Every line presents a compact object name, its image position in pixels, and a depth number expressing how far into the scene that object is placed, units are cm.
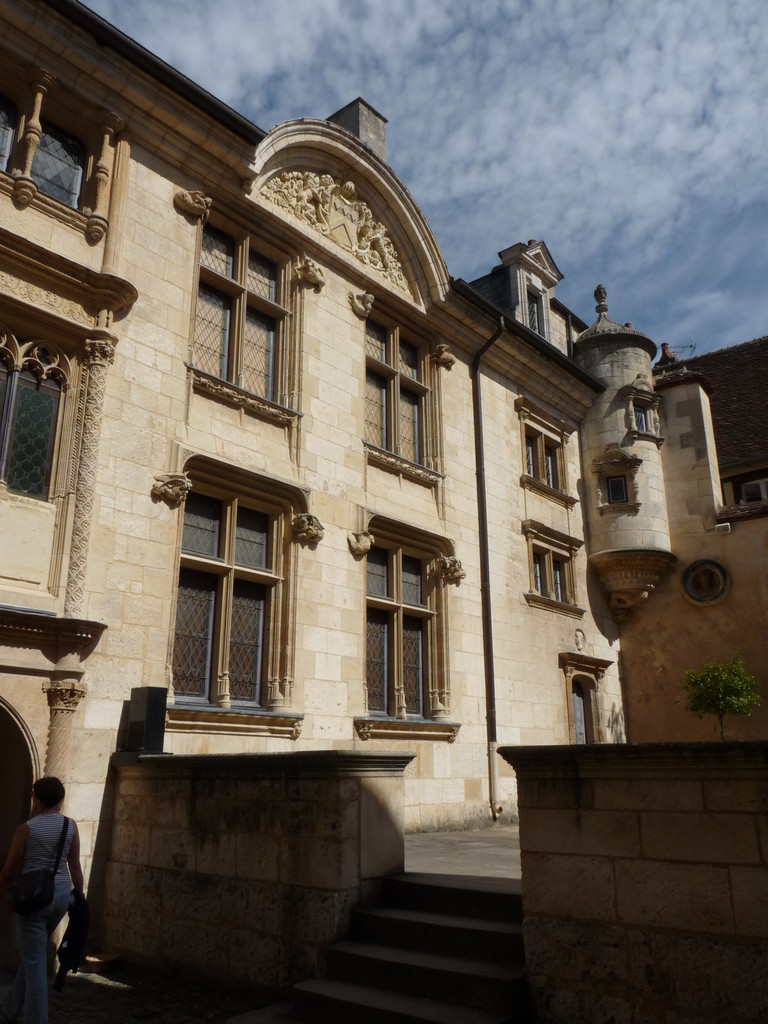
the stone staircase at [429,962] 482
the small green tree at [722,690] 1445
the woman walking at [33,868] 501
